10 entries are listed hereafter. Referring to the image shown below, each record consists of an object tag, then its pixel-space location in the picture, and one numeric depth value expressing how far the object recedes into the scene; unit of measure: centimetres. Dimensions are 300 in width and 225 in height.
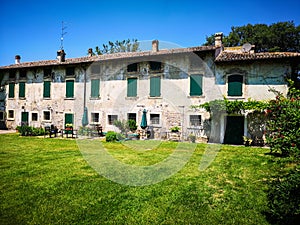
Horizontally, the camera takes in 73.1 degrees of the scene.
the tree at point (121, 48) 2959
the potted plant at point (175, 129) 1341
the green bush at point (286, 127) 779
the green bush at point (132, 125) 1458
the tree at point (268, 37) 2689
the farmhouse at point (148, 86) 1217
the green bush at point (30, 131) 1508
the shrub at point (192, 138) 1284
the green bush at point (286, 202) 331
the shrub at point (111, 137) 1240
